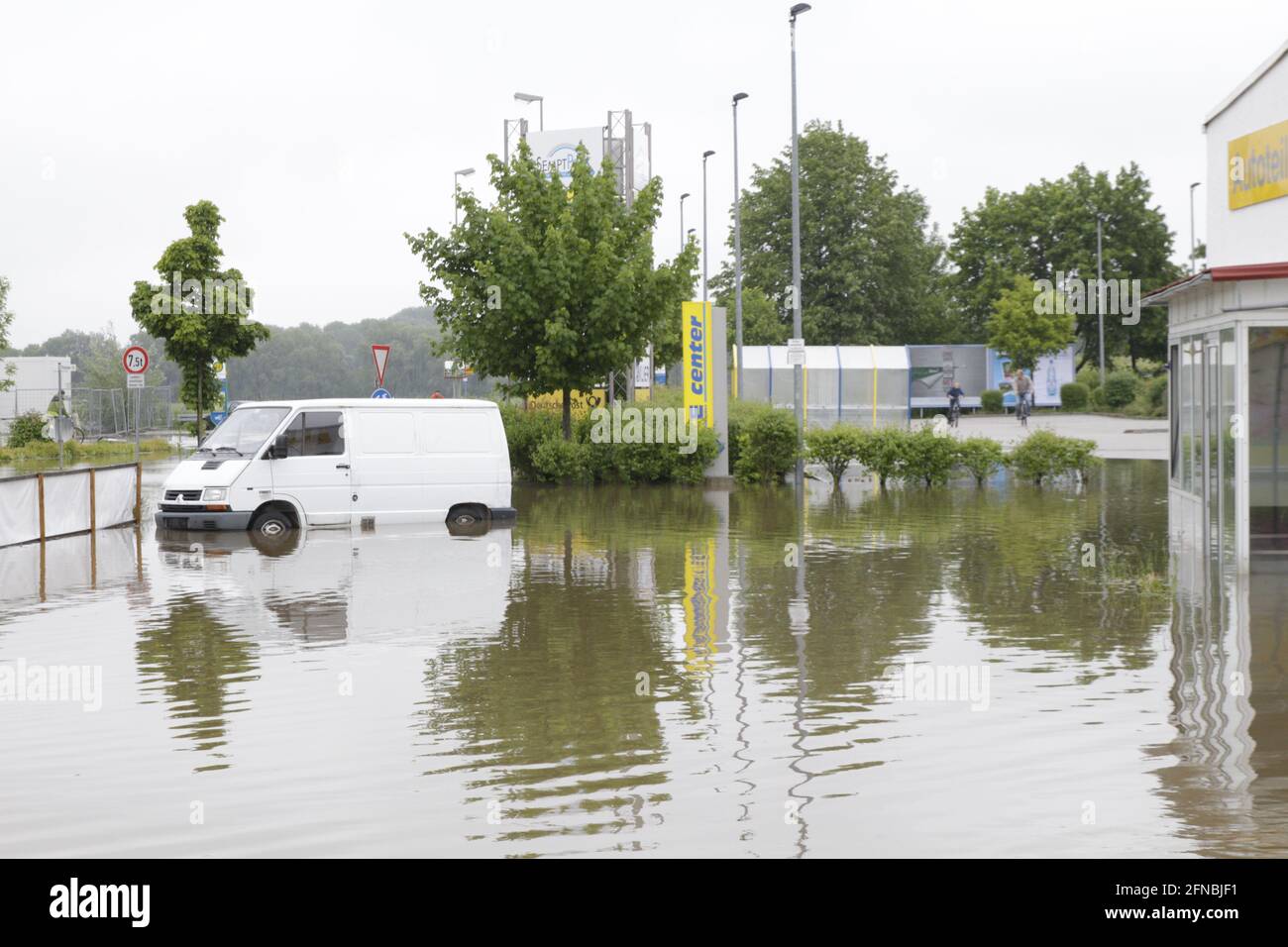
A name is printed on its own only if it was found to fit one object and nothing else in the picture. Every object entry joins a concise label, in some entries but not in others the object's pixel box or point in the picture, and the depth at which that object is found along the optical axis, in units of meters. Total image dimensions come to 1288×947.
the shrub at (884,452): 28.31
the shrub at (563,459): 30.06
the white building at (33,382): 68.50
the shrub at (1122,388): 61.25
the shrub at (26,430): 48.34
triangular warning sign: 27.12
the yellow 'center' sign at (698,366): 29.92
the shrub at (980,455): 28.48
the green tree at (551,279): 30.11
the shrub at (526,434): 31.23
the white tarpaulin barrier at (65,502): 19.19
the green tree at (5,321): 53.19
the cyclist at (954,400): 50.39
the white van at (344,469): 19.72
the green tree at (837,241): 76.62
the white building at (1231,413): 15.13
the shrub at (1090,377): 66.06
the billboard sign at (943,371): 63.66
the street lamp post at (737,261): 36.05
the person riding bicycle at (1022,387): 51.31
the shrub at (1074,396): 64.12
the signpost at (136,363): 29.16
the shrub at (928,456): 28.19
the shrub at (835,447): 28.69
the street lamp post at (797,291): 28.95
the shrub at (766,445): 29.36
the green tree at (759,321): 70.56
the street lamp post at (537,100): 50.31
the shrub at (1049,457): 28.09
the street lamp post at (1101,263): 66.60
